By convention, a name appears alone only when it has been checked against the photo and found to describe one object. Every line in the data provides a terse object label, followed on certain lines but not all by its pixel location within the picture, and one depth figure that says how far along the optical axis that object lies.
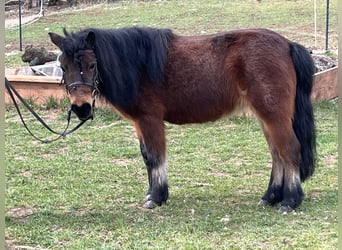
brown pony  5.11
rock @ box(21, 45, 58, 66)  11.39
